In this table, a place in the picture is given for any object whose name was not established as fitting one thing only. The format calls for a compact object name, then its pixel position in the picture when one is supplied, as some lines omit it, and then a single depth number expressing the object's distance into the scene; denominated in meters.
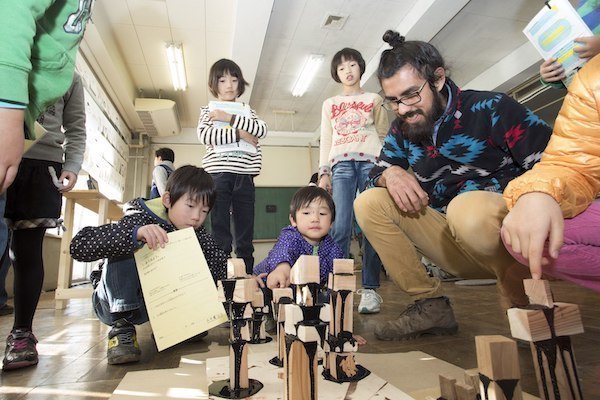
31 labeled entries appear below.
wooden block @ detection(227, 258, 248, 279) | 0.80
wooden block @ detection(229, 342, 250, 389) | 0.76
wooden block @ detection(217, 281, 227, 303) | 0.78
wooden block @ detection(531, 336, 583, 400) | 0.45
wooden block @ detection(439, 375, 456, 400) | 0.59
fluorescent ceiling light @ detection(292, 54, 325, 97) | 4.47
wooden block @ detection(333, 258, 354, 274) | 0.79
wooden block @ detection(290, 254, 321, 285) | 0.64
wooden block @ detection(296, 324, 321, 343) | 0.55
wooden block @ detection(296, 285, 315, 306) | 0.62
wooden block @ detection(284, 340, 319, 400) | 0.55
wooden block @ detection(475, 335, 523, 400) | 0.39
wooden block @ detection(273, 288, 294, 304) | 0.89
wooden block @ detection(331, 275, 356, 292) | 0.78
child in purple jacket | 1.40
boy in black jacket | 1.12
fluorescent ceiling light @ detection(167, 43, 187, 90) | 4.16
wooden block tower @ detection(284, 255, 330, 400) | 0.55
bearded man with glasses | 1.05
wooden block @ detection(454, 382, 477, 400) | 0.55
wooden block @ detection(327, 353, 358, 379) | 0.82
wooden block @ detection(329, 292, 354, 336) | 0.79
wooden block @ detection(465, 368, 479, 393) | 0.57
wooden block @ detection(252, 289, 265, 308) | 0.98
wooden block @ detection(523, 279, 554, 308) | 0.46
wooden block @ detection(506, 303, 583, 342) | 0.44
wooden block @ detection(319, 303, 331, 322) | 0.66
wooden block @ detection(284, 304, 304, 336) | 0.57
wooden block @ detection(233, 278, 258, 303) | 0.74
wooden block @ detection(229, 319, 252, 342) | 0.74
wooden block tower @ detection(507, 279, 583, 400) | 0.45
